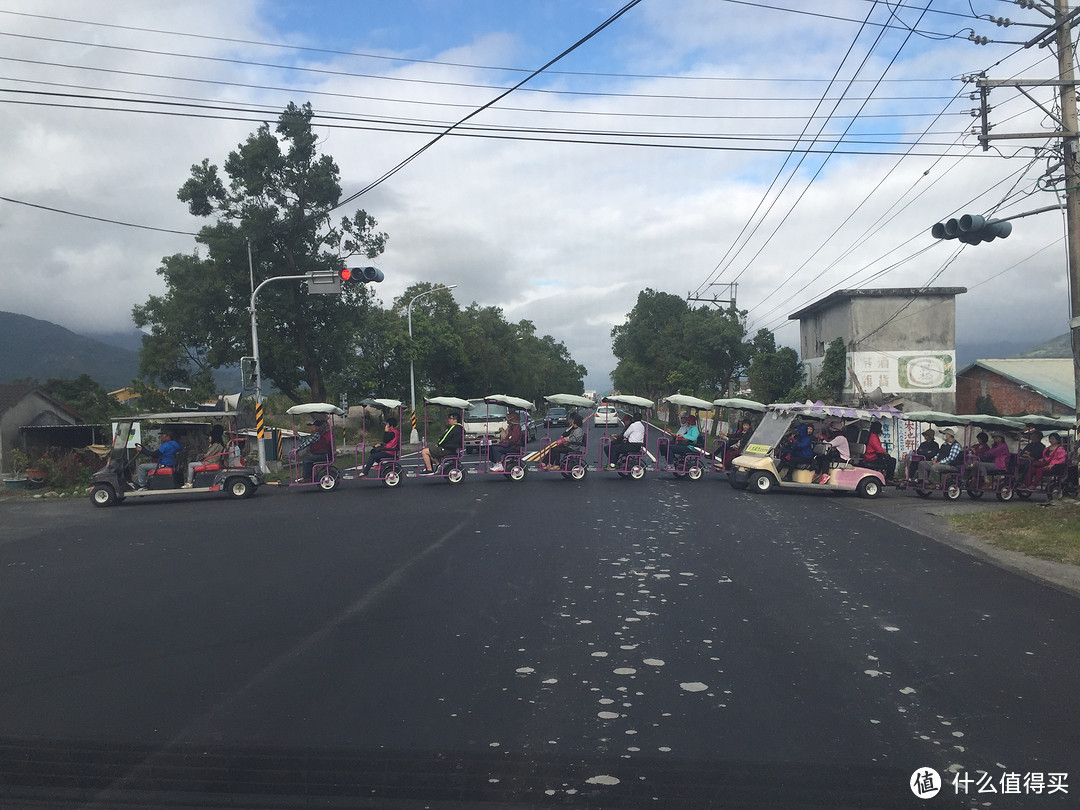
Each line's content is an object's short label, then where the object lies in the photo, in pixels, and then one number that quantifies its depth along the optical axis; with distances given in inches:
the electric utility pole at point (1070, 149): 568.4
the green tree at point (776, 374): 1704.0
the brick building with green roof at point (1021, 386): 1251.8
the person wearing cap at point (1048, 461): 689.6
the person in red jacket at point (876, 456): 780.8
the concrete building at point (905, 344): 1504.7
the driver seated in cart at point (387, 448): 824.9
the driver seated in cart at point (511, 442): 858.8
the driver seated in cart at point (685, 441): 877.8
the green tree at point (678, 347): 2127.2
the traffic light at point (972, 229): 508.7
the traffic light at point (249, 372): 967.6
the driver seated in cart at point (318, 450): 794.2
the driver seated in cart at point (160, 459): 730.2
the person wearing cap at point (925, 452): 770.2
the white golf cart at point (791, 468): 741.3
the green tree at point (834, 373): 1530.5
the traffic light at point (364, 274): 695.1
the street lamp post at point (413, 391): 1597.3
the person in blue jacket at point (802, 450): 754.2
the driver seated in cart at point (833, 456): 745.6
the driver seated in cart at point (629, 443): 858.1
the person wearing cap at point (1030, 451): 722.8
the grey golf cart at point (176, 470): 719.7
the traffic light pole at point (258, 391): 930.1
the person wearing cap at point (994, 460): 720.3
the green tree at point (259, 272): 1288.1
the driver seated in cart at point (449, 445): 837.2
